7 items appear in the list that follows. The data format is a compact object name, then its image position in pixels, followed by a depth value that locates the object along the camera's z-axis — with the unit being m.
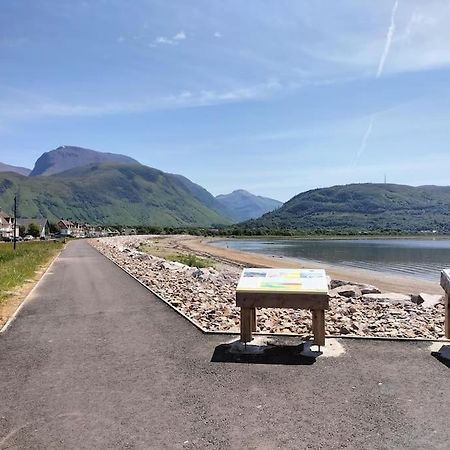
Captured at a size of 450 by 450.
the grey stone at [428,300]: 18.16
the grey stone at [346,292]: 21.05
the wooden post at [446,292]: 9.20
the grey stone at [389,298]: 19.19
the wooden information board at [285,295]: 8.78
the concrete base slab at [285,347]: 8.71
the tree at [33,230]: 121.38
